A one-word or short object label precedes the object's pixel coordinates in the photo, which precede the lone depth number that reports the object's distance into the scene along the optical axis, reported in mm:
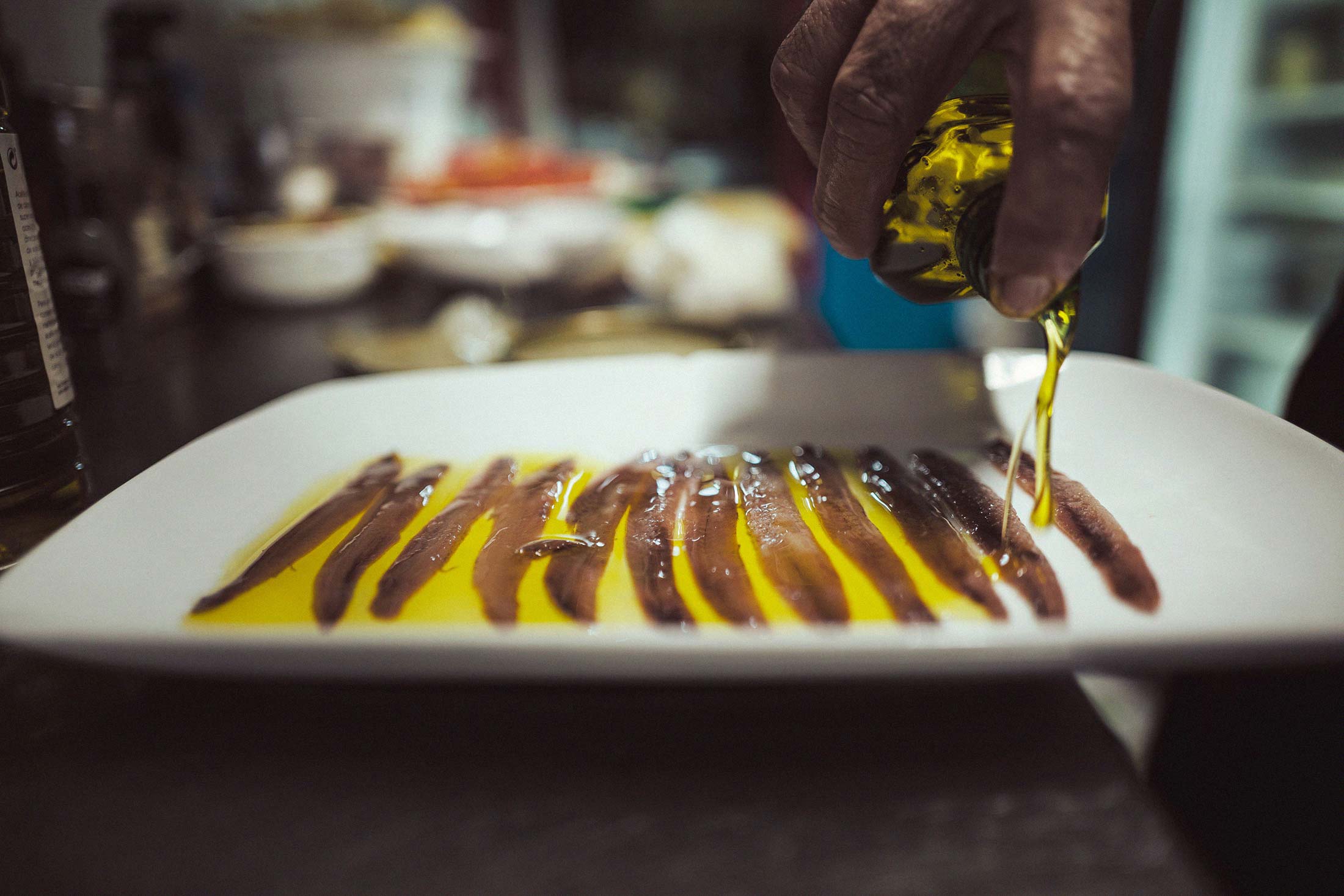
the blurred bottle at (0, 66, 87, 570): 474
